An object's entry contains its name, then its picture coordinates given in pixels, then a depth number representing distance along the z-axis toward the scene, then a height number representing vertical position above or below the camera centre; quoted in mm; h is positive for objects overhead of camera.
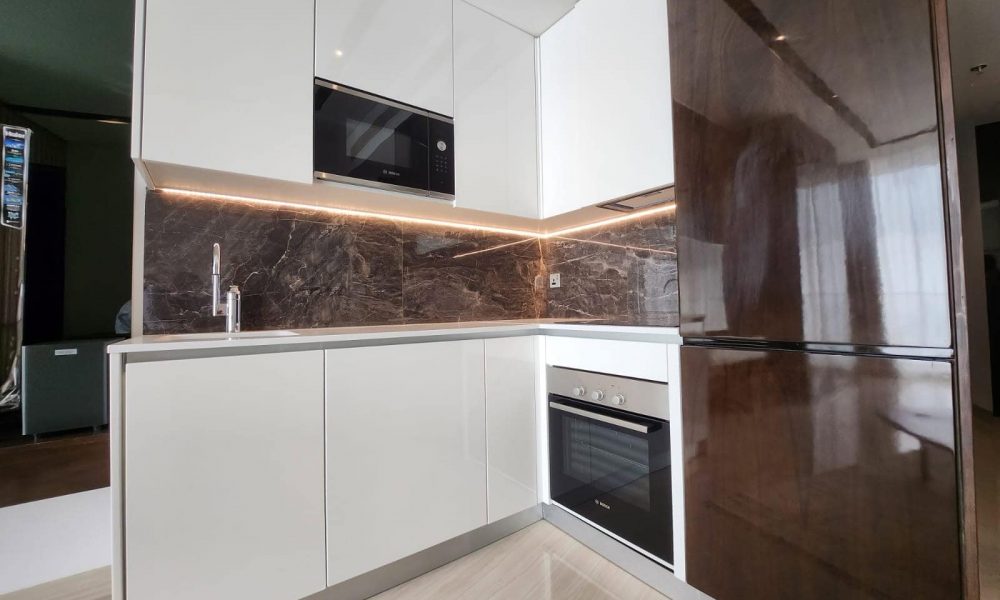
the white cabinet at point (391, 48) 1605 +1115
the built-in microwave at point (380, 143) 1602 +724
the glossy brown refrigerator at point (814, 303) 909 +12
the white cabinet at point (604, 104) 1618 +920
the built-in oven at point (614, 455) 1433 -560
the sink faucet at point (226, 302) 1537 +64
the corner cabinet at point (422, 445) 1384 -492
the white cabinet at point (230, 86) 1310 +789
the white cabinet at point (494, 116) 1963 +988
